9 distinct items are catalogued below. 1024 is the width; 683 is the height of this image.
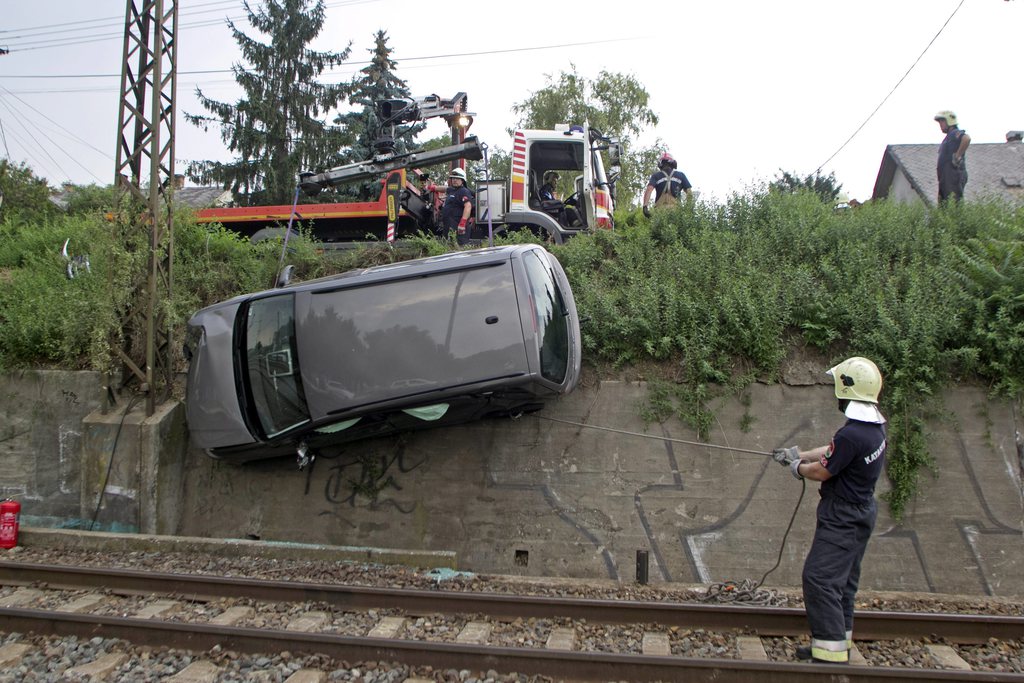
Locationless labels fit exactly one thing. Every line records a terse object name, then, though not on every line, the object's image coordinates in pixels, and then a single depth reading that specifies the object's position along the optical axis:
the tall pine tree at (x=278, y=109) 27.61
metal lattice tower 8.73
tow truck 11.62
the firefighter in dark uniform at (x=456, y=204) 11.83
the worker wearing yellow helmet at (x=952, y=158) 10.48
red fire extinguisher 7.71
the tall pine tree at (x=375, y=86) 27.66
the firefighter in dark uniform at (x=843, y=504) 4.39
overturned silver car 6.32
